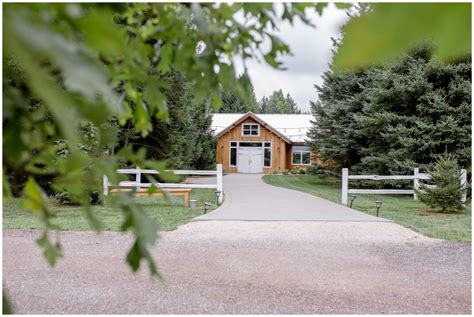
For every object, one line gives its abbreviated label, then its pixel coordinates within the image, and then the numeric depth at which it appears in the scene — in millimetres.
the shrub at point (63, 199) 9510
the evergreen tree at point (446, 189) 9281
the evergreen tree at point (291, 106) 62688
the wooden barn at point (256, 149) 26203
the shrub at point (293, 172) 25062
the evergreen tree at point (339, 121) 17000
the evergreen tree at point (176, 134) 13688
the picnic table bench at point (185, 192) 10121
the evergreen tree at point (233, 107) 39606
